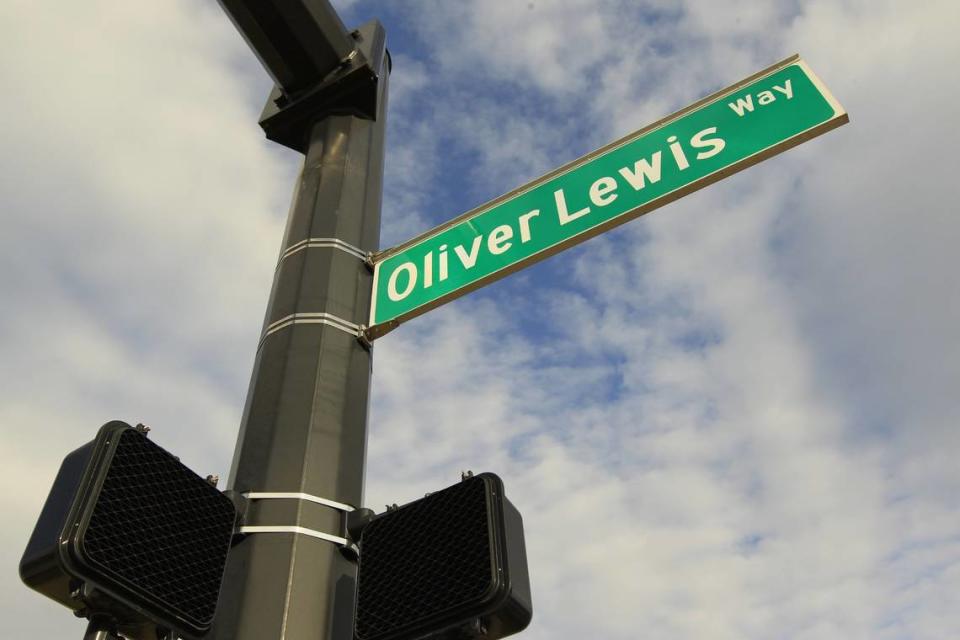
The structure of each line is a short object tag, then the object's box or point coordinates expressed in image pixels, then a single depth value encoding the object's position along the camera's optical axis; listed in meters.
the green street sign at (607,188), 3.13
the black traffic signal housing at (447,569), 2.02
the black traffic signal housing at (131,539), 1.85
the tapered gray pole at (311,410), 2.28
